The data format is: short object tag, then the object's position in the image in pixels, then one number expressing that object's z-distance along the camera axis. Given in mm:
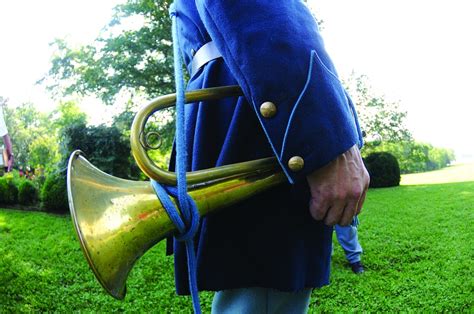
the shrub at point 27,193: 10531
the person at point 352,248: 4445
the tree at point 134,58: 13461
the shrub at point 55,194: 9438
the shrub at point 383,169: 15055
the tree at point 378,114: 20250
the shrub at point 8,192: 10727
